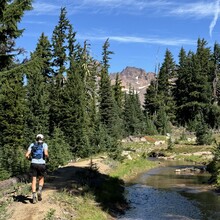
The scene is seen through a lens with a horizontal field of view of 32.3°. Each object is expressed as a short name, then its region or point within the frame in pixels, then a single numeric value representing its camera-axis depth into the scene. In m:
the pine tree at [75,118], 34.38
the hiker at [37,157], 13.19
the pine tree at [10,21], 19.08
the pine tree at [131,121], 65.75
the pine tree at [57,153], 24.53
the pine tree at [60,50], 53.90
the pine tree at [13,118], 33.97
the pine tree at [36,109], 35.28
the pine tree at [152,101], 84.69
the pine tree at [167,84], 84.94
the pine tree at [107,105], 60.23
